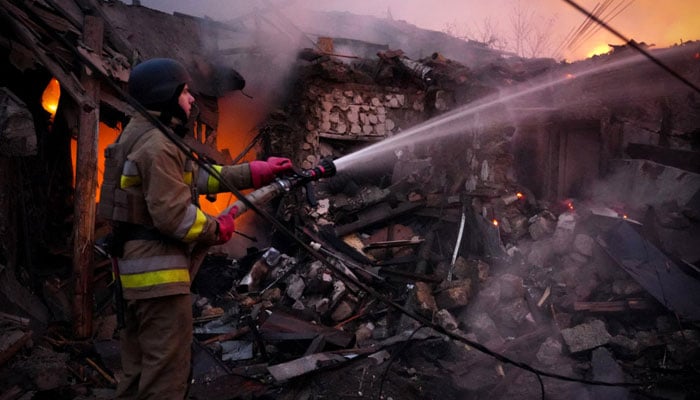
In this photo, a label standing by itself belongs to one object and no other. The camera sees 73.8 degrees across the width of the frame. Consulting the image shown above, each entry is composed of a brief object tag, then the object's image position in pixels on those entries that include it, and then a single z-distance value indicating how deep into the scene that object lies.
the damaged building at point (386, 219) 4.84
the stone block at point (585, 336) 5.30
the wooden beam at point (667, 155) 6.55
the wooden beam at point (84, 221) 5.33
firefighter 2.75
